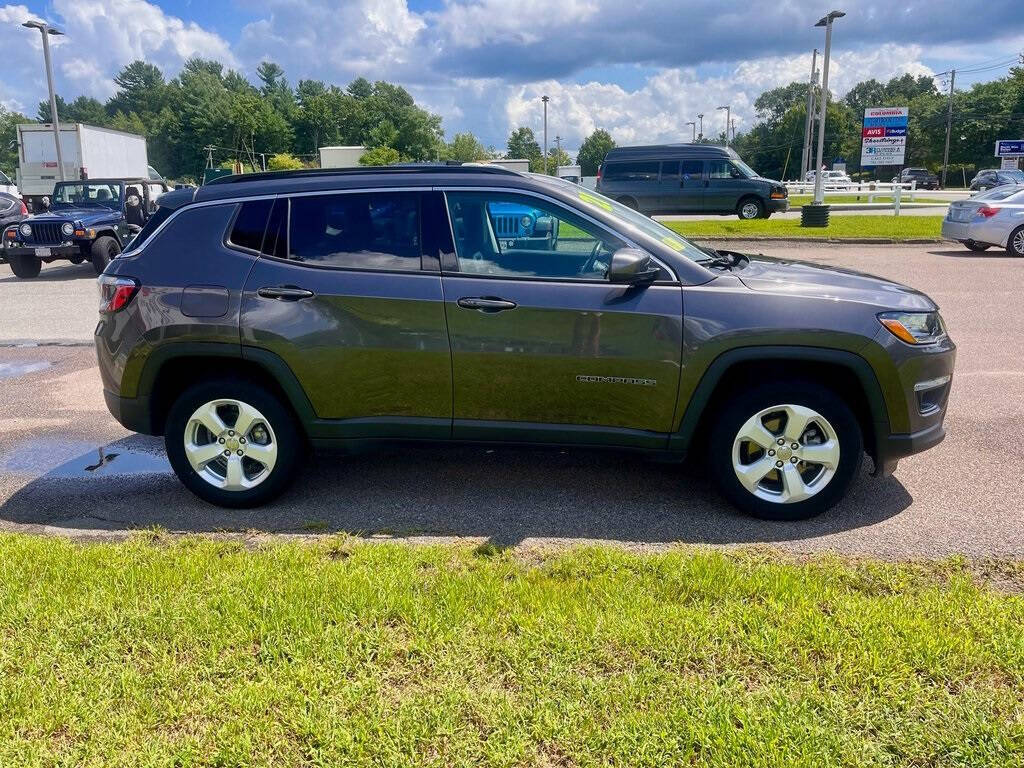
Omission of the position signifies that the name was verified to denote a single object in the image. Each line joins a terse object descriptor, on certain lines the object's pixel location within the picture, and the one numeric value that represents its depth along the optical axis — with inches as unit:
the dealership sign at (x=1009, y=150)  2617.9
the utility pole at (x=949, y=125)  2966.5
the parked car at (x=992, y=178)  1842.0
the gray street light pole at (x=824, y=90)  912.9
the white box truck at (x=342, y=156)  1737.2
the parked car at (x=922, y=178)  2479.1
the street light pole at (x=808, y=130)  1685.7
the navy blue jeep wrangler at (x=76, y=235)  594.5
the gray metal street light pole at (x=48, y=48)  1096.1
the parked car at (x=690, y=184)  968.3
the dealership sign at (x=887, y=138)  1173.1
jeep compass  159.8
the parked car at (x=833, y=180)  1388.0
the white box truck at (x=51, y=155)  1248.2
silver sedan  624.7
